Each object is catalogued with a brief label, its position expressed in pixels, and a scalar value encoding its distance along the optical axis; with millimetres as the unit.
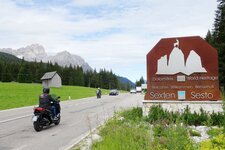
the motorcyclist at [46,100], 14039
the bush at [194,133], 9672
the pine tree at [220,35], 40531
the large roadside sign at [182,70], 13938
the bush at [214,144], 5090
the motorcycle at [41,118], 13371
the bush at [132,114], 13481
